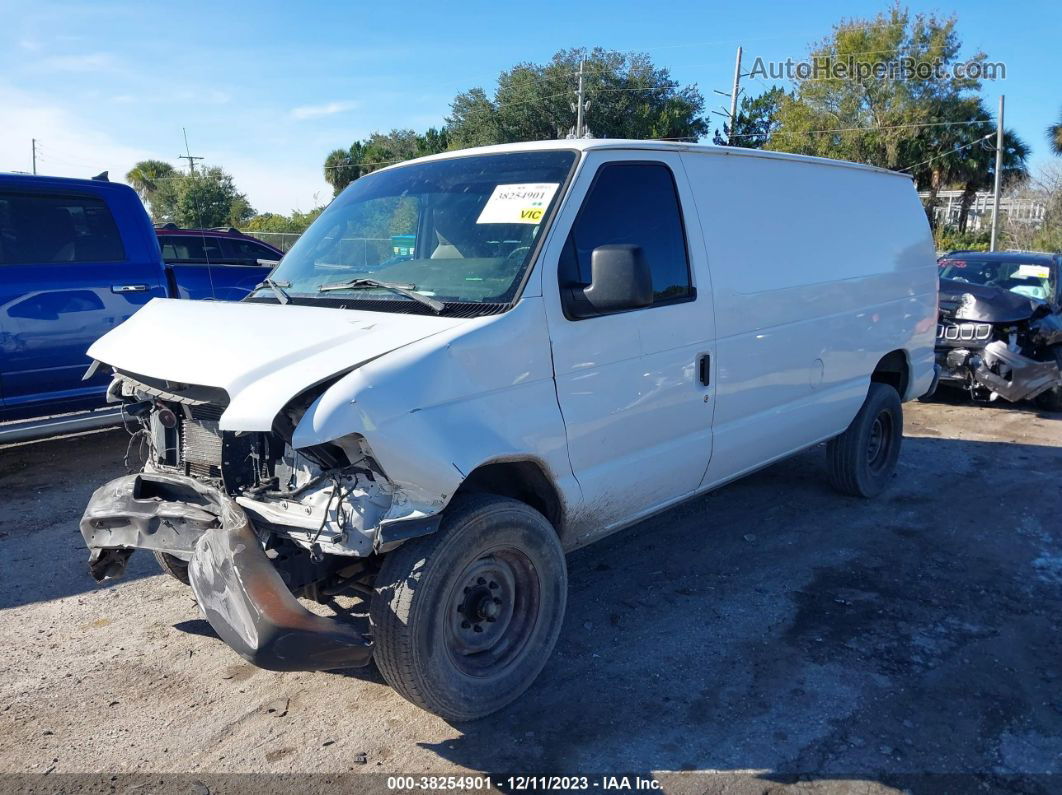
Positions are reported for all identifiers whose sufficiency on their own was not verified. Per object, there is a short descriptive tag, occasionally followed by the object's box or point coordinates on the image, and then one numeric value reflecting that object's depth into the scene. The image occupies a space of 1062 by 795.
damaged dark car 9.26
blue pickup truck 6.08
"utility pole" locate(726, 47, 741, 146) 31.32
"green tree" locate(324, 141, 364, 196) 58.78
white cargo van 2.79
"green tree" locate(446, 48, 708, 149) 44.00
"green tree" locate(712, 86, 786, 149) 42.38
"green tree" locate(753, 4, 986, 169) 38.66
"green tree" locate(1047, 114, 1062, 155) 42.91
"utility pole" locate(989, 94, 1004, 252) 32.21
